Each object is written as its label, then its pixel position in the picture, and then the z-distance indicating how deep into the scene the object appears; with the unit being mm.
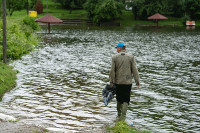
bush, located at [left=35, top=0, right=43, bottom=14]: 91000
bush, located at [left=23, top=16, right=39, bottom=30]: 41656
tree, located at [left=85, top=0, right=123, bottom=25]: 75812
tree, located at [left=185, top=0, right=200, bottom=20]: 78000
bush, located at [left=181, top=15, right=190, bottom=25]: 75500
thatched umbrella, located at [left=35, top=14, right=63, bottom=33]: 50969
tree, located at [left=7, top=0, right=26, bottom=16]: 72312
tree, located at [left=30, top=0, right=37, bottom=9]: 90219
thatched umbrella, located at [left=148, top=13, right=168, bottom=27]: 69775
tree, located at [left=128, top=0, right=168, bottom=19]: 77688
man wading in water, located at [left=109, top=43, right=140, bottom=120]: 9297
